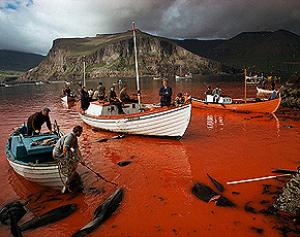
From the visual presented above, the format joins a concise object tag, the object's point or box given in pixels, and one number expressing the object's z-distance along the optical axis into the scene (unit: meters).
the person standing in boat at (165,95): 15.83
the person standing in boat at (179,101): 15.95
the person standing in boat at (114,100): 18.76
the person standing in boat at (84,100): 22.59
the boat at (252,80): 72.86
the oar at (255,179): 10.01
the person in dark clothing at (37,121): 11.83
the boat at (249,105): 24.03
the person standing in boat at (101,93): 20.88
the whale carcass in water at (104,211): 7.21
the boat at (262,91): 39.19
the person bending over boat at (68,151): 8.93
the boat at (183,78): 123.53
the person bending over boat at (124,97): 19.20
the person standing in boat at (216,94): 27.99
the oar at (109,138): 17.64
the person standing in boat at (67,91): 40.67
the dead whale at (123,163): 12.86
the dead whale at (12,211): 8.02
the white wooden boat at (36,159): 9.27
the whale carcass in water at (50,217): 7.64
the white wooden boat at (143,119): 15.20
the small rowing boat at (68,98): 38.94
